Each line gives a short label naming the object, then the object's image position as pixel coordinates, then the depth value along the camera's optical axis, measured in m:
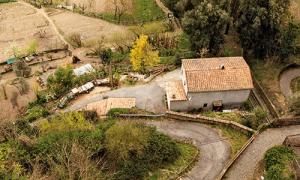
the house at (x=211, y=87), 51.78
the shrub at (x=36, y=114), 54.69
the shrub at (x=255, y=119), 47.88
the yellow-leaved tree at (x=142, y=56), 60.81
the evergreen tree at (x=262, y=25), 59.03
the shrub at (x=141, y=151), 40.66
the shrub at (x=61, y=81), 60.47
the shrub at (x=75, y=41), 77.37
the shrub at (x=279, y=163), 38.56
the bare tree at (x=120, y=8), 84.85
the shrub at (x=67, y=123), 45.22
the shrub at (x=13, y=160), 37.66
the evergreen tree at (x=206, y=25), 60.25
